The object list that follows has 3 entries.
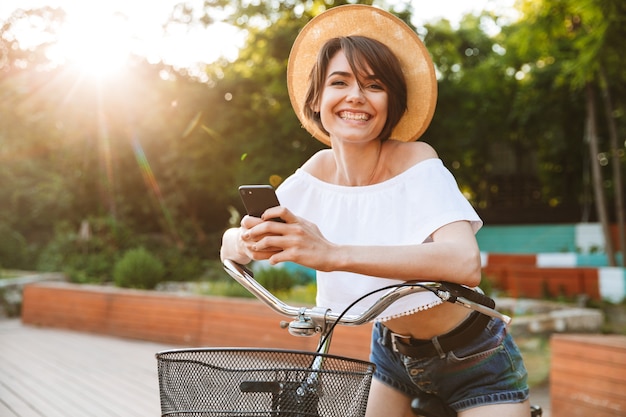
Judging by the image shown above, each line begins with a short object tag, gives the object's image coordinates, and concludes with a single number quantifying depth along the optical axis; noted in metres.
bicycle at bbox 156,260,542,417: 1.31
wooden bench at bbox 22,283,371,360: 7.25
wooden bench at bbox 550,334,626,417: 4.09
